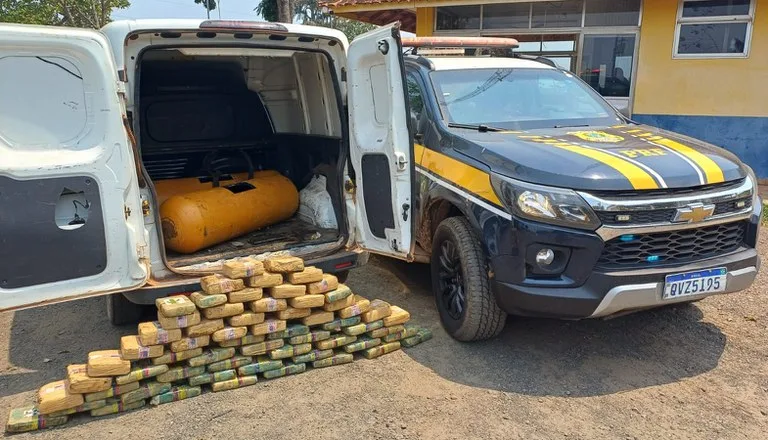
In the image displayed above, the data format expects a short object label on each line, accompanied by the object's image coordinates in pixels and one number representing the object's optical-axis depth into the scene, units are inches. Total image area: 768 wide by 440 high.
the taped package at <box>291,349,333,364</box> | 140.5
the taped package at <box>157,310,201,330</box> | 128.0
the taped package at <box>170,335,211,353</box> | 128.6
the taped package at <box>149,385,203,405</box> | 125.6
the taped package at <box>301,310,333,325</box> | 142.7
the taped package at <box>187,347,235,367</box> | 130.4
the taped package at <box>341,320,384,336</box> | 146.0
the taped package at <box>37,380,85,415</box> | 116.3
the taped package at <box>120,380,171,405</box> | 123.3
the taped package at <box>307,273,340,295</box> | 142.6
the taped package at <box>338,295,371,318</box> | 146.3
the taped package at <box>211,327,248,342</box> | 132.0
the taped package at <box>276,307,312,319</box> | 139.8
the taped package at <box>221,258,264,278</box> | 135.9
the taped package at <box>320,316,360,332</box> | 144.3
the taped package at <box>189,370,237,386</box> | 130.0
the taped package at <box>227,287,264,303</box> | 134.4
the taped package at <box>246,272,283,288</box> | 137.3
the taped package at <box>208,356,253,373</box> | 132.6
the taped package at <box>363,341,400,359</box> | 147.0
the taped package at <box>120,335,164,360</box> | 124.0
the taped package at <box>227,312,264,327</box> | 133.9
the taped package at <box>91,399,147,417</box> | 121.3
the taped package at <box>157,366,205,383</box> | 127.6
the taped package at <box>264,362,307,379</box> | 136.5
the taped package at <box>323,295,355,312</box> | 144.4
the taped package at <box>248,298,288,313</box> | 135.6
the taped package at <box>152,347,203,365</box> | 127.7
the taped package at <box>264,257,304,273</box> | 140.5
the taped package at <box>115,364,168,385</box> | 122.7
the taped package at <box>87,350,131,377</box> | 119.9
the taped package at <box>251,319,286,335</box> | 135.9
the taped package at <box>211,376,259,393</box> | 131.0
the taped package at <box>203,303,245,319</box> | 132.4
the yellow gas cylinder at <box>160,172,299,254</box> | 167.9
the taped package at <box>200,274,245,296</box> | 133.8
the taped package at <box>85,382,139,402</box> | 120.4
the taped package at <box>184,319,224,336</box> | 130.4
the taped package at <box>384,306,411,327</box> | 149.9
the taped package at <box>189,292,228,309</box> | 130.9
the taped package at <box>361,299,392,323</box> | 148.3
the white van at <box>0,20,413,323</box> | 117.4
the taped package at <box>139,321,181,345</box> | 125.6
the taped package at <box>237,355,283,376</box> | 134.6
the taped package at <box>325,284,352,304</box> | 143.3
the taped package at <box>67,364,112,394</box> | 117.7
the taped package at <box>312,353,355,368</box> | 141.9
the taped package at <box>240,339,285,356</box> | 135.9
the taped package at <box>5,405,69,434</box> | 115.2
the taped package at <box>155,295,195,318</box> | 127.6
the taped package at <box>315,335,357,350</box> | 143.0
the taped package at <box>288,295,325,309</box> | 139.9
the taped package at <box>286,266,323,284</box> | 141.3
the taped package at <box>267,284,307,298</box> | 138.3
